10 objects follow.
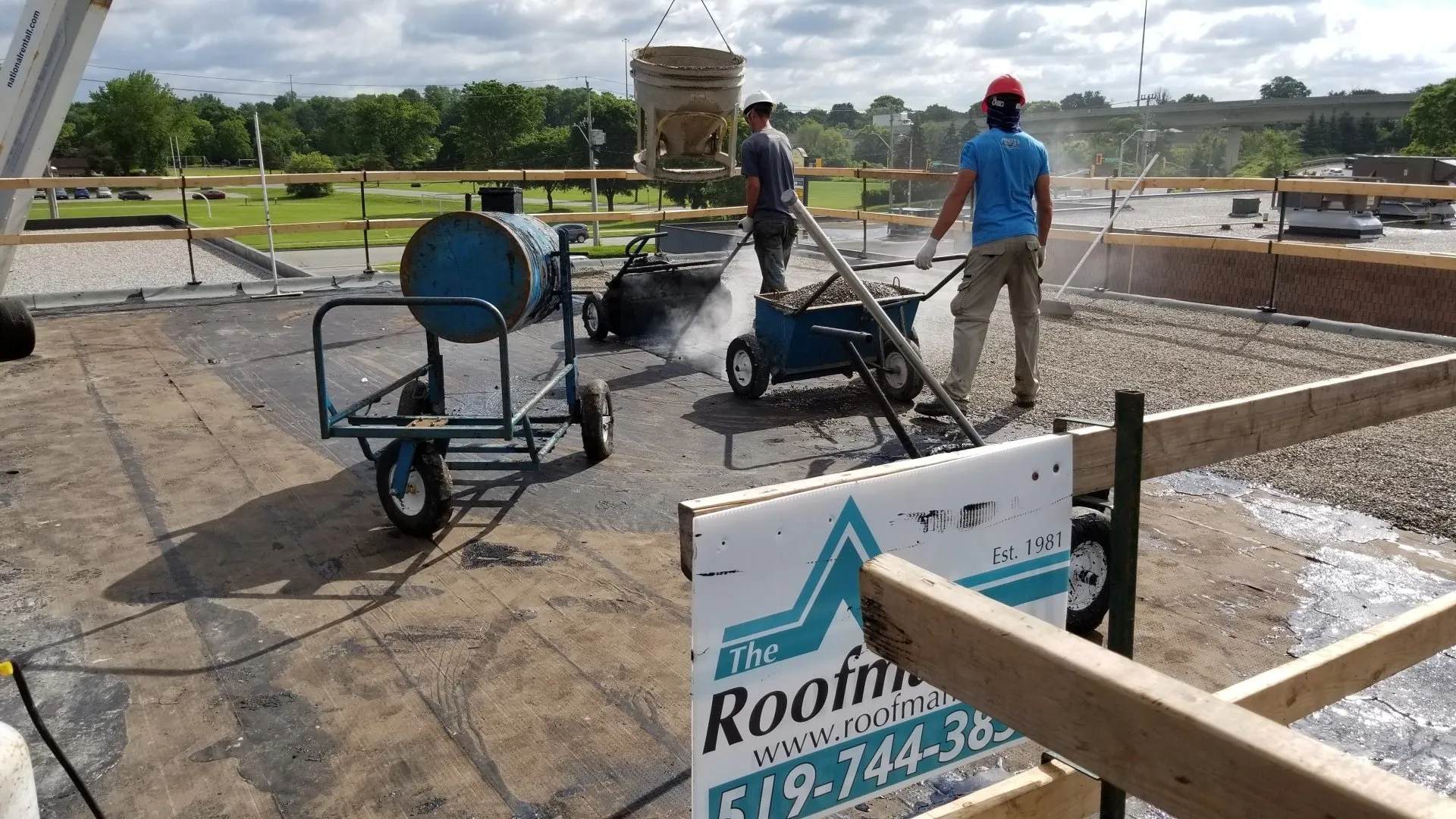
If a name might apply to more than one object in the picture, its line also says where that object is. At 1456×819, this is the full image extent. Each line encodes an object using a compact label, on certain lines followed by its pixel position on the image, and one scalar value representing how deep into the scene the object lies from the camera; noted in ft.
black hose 6.75
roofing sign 6.09
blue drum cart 16.99
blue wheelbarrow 24.06
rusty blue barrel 18.67
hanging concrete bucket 30.55
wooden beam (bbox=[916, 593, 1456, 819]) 7.23
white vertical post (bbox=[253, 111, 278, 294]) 42.13
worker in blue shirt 22.94
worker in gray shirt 29.01
